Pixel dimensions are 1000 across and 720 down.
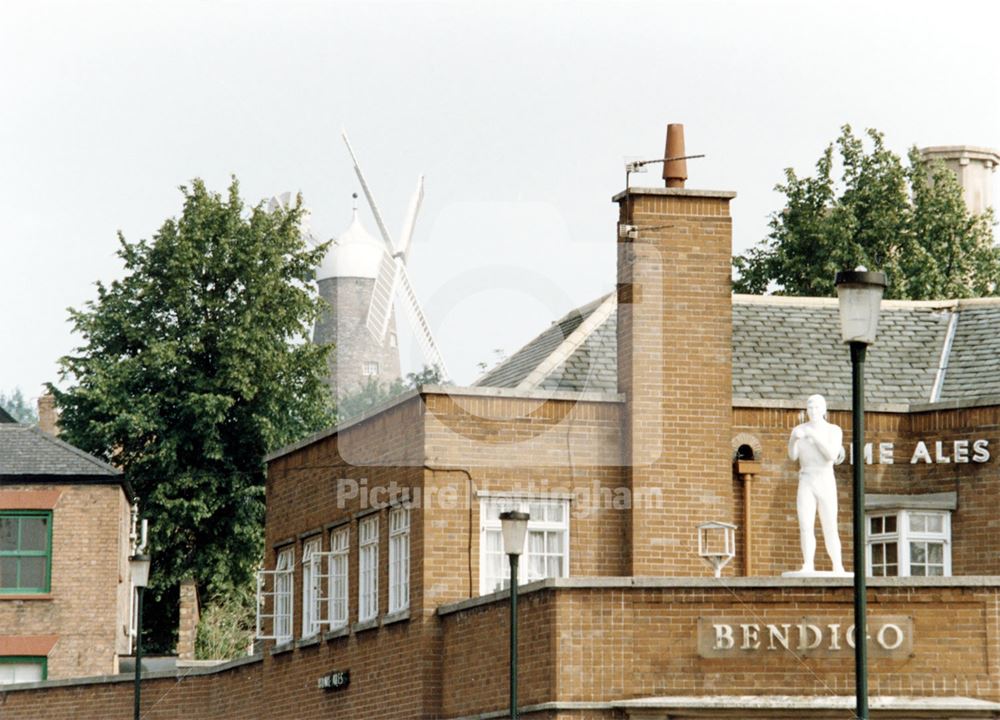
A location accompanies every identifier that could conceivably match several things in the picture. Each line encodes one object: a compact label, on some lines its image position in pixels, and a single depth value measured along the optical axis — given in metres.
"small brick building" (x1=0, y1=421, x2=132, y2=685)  52.12
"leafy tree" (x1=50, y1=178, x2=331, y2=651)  58.75
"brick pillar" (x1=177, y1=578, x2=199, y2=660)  51.56
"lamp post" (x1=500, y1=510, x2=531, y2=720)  28.72
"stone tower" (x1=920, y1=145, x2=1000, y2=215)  63.31
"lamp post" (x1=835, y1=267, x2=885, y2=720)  20.92
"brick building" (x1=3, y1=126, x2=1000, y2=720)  28.67
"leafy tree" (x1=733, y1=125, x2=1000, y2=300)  55.84
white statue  30.66
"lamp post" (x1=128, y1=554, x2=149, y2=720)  41.38
